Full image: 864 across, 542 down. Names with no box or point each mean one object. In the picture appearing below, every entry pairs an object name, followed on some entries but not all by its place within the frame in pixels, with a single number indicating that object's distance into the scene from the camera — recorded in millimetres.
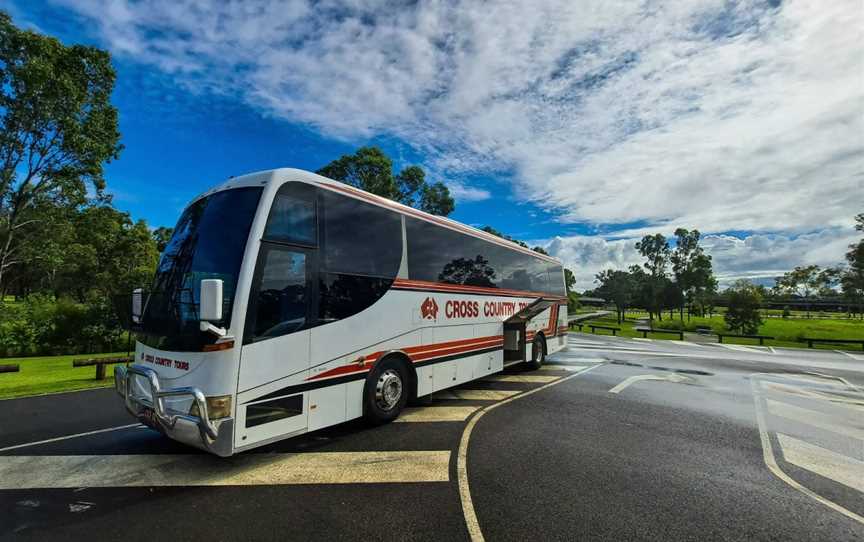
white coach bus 4430
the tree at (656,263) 65938
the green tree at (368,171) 30797
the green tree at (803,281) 83125
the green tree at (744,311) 38406
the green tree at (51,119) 16234
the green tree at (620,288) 75375
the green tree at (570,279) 78375
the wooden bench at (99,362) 11148
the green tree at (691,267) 60844
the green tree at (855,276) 42812
